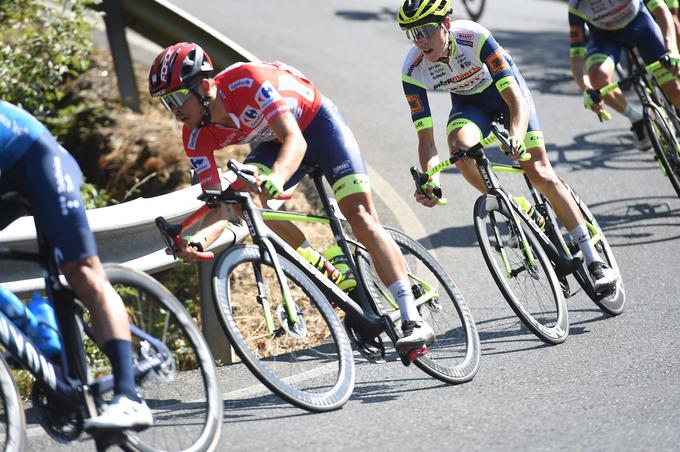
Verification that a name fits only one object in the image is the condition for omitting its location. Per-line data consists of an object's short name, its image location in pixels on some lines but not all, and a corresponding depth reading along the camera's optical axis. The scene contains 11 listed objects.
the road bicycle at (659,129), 18.39
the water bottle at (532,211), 13.90
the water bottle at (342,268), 11.84
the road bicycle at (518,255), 12.84
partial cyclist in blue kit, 8.72
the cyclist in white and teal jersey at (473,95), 13.66
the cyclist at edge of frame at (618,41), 19.11
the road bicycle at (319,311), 10.30
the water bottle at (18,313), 8.95
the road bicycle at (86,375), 8.59
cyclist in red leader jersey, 10.64
